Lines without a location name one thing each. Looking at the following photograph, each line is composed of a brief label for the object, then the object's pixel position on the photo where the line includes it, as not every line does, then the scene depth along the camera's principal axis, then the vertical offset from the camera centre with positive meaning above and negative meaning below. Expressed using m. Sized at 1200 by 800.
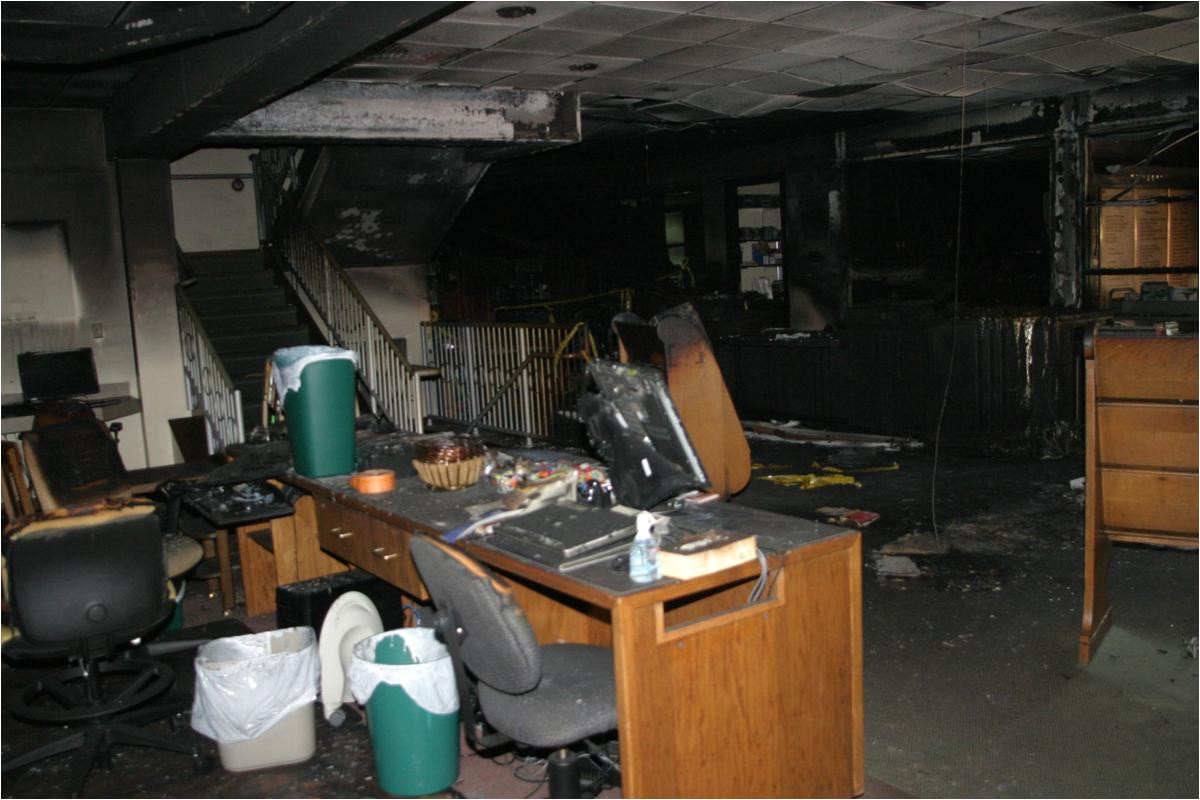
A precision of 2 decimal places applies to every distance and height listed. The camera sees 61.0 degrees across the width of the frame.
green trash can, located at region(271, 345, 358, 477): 4.09 -0.40
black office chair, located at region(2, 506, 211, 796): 3.31 -0.96
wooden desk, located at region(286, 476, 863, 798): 2.53 -1.02
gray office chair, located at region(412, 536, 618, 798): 2.52 -1.02
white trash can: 3.33 -1.30
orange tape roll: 3.83 -0.67
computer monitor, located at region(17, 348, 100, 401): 7.24 -0.39
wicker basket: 3.75 -0.64
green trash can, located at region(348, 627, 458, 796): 3.05 -1.26
